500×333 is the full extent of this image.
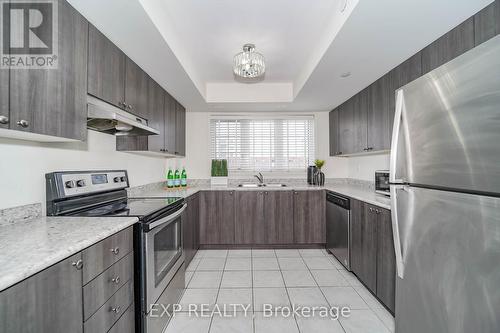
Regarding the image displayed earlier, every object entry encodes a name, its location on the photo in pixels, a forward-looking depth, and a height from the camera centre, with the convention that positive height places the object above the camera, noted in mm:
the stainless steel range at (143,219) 1326 -361
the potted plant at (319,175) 3527 -122
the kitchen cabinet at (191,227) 2501 -738
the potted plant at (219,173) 3568 -79
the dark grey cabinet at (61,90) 990 +407
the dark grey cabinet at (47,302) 632 -444
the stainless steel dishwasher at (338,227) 2496 -750
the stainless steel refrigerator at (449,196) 794 -131
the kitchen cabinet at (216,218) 3168 -738
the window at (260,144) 3771 +424
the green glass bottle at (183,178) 3364 -153
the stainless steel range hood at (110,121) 1427 +361
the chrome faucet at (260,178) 3648 -170
